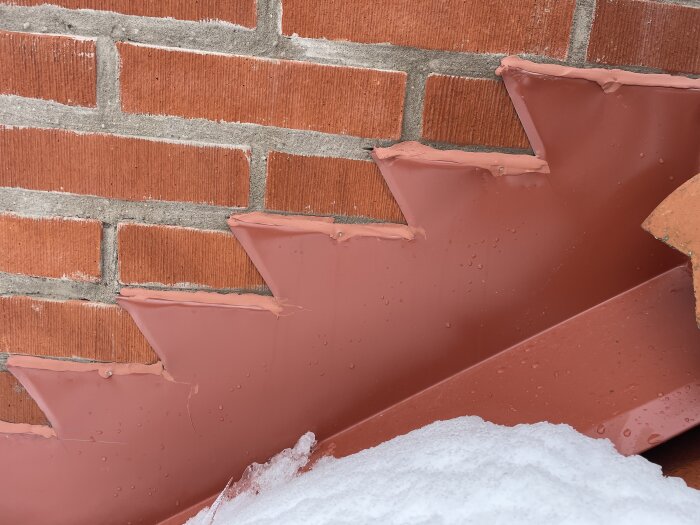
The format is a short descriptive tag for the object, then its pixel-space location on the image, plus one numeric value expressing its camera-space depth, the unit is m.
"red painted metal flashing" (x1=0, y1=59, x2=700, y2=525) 0.72
